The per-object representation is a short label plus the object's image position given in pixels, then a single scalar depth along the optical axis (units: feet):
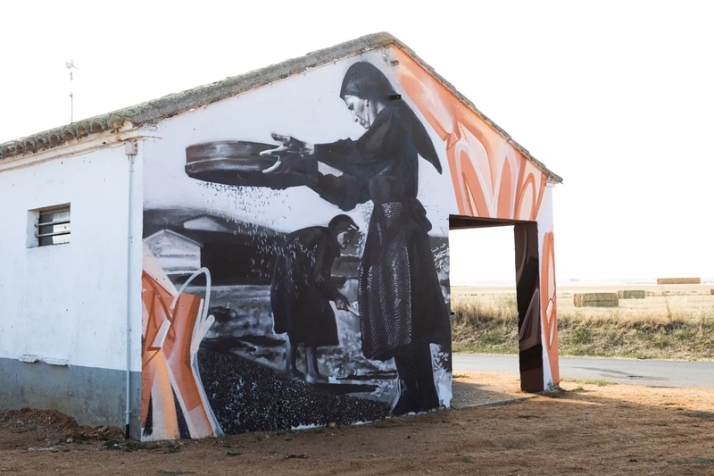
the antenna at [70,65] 49.24
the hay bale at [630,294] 160.04
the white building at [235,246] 32.12
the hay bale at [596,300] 128.16
